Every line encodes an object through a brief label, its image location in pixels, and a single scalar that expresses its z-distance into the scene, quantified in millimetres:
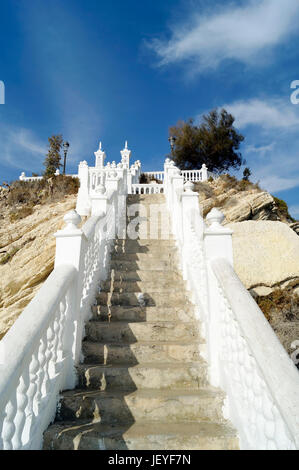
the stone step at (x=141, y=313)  3551
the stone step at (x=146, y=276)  4398
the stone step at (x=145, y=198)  9750
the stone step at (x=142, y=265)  4816
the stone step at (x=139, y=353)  2924
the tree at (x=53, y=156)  26744
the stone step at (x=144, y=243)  5594
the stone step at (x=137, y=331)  3215
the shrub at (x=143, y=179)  18375
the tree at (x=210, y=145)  21812
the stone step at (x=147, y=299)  3852
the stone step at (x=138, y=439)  1979
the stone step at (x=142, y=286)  4172
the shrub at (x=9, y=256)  8980
